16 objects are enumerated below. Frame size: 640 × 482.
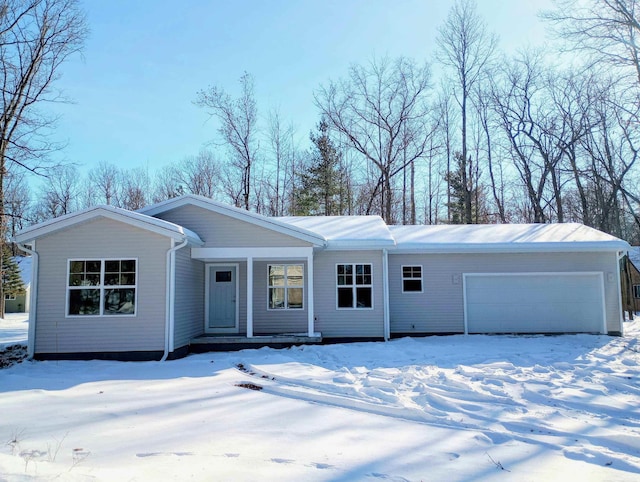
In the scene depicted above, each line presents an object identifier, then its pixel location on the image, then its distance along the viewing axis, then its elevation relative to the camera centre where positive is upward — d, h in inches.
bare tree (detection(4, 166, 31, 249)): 1035.3 +217.5
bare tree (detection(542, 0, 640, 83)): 524.1 +296.7
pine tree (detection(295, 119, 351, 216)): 1064.8 +236.0
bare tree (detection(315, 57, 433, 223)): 1053.2 +357.5
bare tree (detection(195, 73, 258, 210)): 1073.5 +351.7
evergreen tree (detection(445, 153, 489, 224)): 1082.7 +200.2
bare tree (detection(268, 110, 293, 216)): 1157.1 +236.2
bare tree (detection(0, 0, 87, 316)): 722.8 +366.8
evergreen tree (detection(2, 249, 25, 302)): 1073.5 +28.5
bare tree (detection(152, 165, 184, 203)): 1241.5 +285.2
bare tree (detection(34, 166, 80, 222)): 1325.0 +249.2
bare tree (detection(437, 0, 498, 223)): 1026.7 +483.8
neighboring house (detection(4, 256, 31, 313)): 1187.7 -36.6
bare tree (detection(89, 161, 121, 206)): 1341.0 +301.1
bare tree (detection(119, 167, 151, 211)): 1293.1 +271.6
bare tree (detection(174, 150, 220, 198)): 1194.0 +296.5
